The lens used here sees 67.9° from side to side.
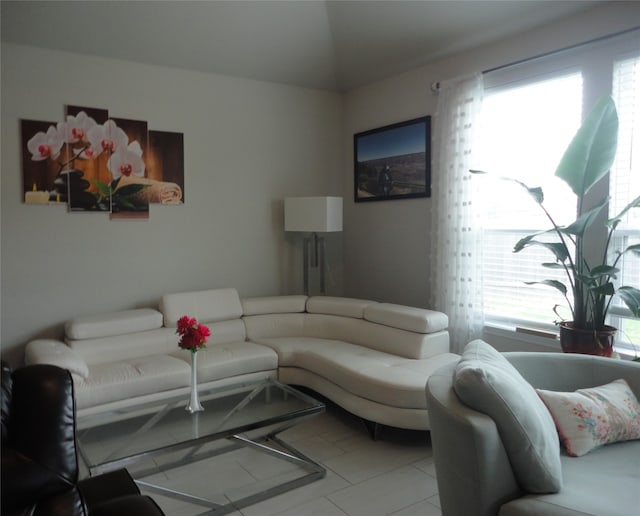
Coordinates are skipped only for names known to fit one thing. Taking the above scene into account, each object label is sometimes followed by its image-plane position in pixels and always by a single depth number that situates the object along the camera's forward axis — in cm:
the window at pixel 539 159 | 285
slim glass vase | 258
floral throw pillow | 190
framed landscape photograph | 407
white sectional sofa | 289
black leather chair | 125
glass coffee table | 218
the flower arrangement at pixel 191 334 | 258
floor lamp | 410
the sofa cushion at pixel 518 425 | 160
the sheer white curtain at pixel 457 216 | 358
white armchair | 154
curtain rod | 280
